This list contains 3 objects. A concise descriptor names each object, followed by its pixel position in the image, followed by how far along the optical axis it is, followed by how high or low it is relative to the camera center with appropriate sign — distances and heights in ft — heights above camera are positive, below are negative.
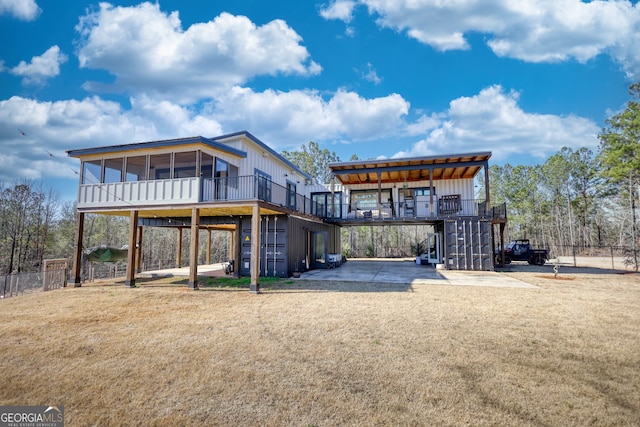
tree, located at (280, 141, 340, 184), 110.93 +30.75
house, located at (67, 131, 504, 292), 37.78 +6.57
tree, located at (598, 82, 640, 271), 84.46 +29.33
